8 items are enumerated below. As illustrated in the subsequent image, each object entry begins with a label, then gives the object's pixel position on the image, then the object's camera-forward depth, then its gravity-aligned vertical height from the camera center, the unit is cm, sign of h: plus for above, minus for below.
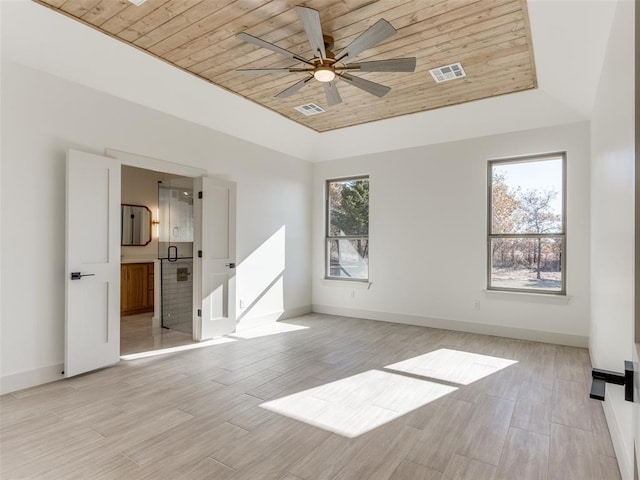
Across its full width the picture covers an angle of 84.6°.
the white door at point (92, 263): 352 -25
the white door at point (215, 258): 493 -25
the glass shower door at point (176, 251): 574 -19
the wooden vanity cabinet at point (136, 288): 641 -91
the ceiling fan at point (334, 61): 261 +158
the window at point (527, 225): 491 +28
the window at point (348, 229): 664 +25
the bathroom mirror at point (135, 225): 689 +29
